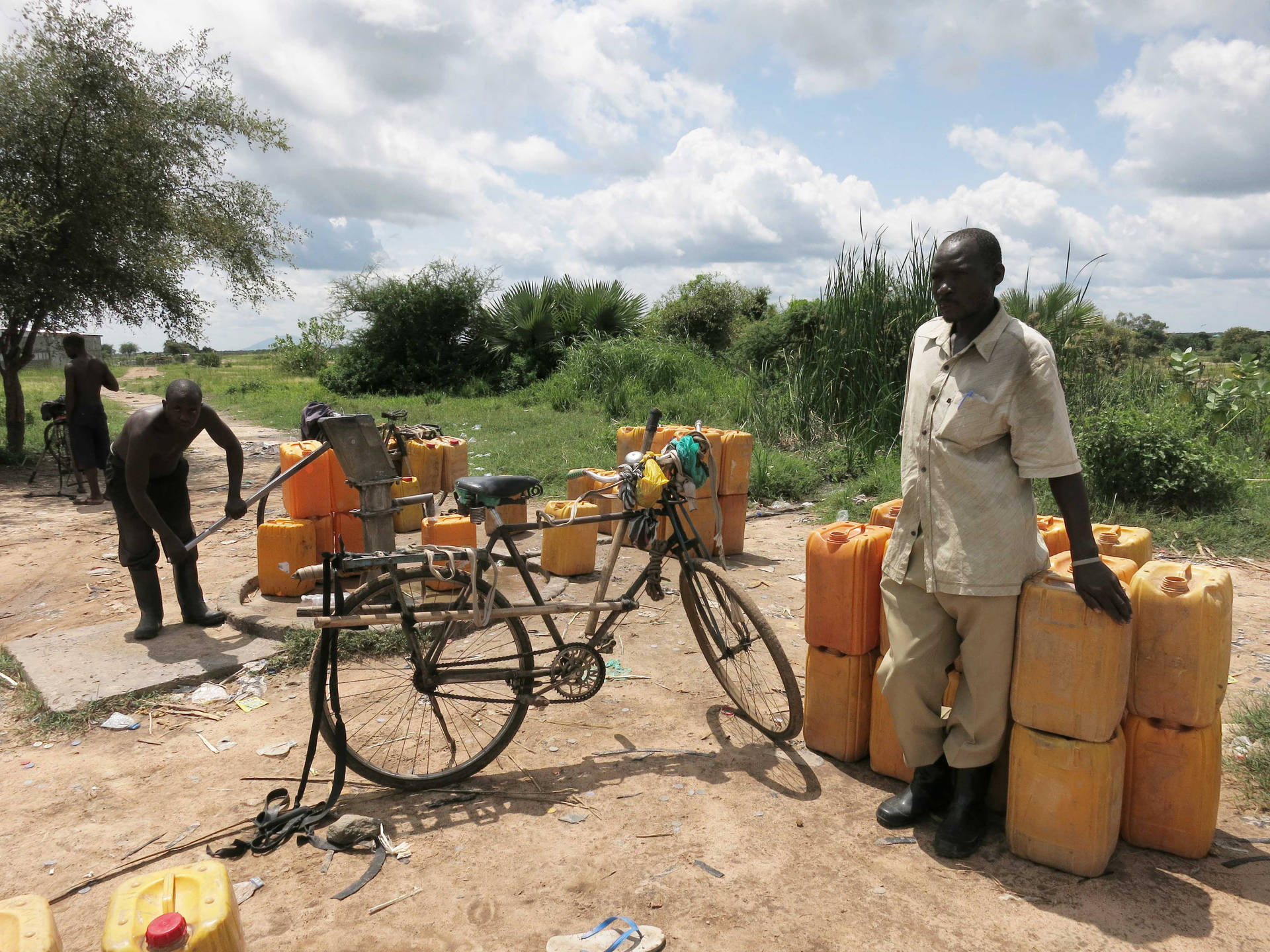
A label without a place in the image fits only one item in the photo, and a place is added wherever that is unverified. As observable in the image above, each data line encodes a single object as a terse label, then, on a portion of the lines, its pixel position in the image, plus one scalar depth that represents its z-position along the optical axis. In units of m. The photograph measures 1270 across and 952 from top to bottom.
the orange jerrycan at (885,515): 3.96
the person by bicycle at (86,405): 9.01
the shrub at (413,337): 22.48
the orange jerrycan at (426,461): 7.50
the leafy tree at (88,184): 11.05
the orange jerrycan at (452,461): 7.62
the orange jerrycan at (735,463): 6.38
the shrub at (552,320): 20.84
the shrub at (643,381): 13.51
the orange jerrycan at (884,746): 3.30
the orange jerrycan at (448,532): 5.48
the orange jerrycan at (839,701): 3.41
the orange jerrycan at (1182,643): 2.63
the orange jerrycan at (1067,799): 2.68
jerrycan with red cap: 1.63
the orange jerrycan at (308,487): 5.55
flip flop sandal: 2.46
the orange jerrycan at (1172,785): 2.72
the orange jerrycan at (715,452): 6.29
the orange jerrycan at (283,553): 5.41
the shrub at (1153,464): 7.19
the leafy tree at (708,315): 22.02
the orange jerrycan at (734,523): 6.57
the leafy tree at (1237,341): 17.97
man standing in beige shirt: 2.62
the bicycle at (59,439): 10.14
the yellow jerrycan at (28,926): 1.47
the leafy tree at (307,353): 32.53
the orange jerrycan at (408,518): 7.20
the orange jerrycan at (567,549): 5.95
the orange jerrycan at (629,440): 6.72
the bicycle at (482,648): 3.34
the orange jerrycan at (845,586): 3.27
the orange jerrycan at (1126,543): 3.39
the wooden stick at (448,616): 3.22
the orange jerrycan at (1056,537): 3.65
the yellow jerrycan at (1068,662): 2.61
